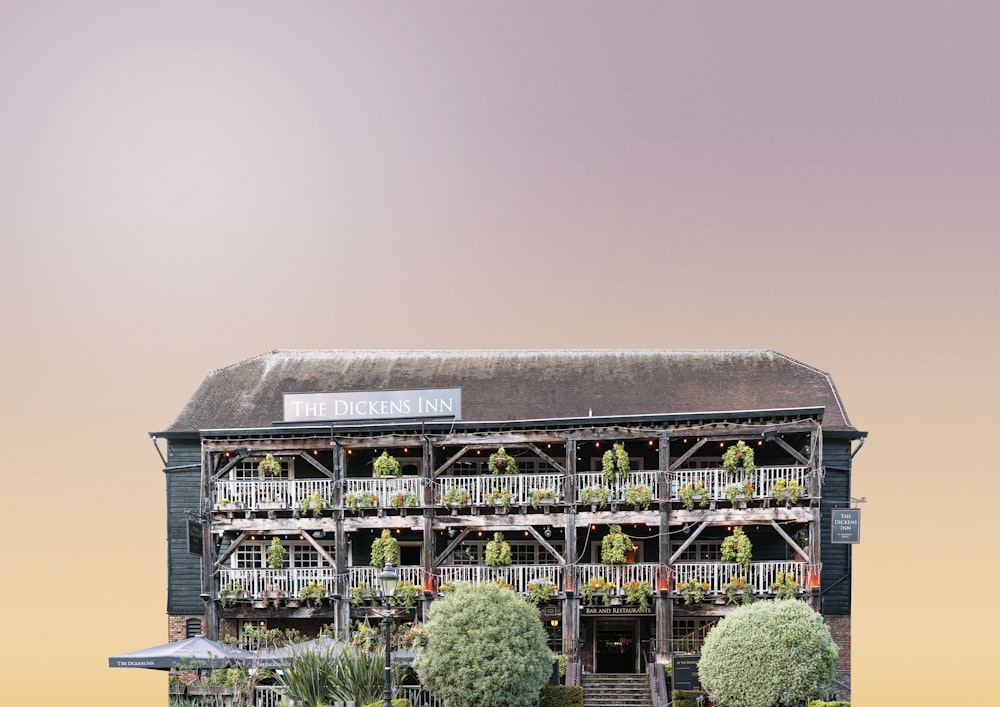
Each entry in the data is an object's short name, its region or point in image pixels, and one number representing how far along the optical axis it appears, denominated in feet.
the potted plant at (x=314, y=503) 116.67
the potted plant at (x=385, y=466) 115.55
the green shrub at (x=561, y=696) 101.55
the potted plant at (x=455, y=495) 114.73
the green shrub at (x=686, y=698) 101.09
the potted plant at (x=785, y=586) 109.60
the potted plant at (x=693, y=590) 111.04
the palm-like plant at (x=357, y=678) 95.81
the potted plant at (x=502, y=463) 114.21
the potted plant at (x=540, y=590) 112.27
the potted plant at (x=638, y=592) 111.86
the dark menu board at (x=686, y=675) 102.53
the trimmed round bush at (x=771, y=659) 94.68
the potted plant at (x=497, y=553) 113.91
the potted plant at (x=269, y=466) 117.08
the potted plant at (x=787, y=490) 111.04
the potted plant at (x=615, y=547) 112.27
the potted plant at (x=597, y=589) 112.57
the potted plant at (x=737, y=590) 110.11
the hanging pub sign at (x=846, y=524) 112.78
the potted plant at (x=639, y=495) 112.78
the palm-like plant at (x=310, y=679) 96.37
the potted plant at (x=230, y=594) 116.16
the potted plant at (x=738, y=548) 111.55
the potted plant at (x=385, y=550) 114.42
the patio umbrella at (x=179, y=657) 102.01
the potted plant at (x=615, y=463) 113.19
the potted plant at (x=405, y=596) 113.39
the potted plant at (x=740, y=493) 111.65
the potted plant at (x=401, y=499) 115.65
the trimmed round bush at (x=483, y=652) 94.73
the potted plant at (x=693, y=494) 112.37
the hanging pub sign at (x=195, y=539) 116.37
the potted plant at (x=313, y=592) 114.93
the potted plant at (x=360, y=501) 115.75
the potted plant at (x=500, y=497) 113.91
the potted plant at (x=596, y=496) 113.39
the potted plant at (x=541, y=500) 113.70
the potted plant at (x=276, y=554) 116.78
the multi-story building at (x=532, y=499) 112.57
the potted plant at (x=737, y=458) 111.26
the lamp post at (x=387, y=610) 81.35
